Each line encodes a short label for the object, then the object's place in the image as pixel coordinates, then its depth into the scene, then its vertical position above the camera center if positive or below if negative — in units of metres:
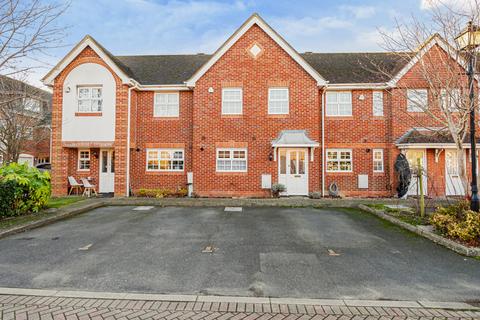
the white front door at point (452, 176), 14.86 -0.48
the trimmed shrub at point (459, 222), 6.70 -1.46
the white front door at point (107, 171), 16.14 -0.21
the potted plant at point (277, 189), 14.48 -1.14
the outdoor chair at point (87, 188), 15.39 -1.17
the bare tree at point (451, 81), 8.24 +2.76
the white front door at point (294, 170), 15.13 -0.14
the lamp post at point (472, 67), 7.63 +2.89
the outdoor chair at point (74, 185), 15.45 -1.00
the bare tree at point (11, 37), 8.32 +4.04
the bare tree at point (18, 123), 15.91 +2.76
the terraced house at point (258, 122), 15.09 +2.54
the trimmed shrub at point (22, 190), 8.92 -0.77
